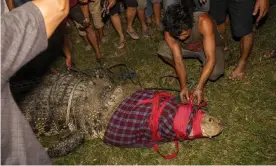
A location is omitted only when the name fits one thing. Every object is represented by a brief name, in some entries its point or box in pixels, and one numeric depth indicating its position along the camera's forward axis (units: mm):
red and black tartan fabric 3637
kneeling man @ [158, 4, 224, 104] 4129
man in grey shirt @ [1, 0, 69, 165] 1228
